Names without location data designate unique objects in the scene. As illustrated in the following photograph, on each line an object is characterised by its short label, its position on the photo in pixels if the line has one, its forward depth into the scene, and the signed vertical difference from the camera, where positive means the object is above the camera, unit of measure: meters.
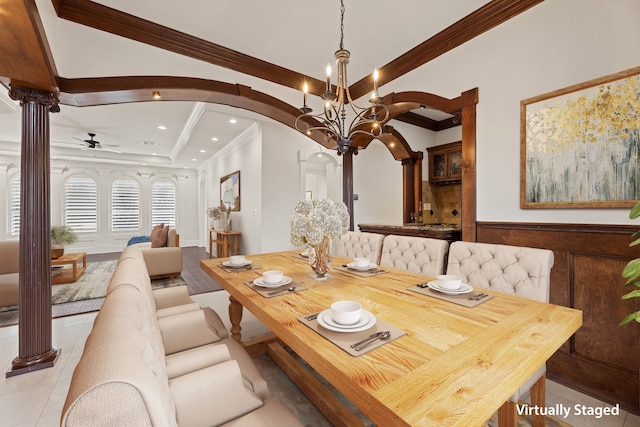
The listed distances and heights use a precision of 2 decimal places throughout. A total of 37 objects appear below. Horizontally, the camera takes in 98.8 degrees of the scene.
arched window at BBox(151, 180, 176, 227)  8.59 +0.33
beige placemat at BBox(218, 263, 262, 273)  1.97 -0.41
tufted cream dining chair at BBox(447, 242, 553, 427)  1.32 -0.37
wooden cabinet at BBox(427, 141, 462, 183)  4.70 +0.87
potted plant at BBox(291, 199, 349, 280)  1.55 -0.09
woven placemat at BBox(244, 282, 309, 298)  1.41 -0.42
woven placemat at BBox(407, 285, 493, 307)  1.25 -0.41
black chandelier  1.85 +0.77
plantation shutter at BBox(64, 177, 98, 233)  7.45 +0.26
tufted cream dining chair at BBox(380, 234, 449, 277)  2.04 -0.34
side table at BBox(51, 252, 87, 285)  4.27 -1.01
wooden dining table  0.64 -0.43
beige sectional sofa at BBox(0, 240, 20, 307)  3.19 -0.74
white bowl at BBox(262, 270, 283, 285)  1.53 -0.36
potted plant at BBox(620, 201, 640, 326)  1.17 -0.26
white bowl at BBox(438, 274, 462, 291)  1.36 -0.36
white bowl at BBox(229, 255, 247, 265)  2.02 -0.36
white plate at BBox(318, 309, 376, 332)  0.96 -0.41
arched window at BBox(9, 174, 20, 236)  6.75 +0.23
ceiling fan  5.61 +1.58
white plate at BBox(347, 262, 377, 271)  1.88 -0.38
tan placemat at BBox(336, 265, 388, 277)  1.79 -0.40
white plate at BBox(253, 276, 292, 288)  1.52 -0.40
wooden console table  5.51 -0.60
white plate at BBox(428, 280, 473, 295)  1.35 -0.39
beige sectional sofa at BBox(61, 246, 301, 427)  0.46 -0.37
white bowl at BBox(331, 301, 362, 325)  0.98 -0.37
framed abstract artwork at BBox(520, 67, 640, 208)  1.65 +0.44
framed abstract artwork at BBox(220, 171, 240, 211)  5.70 +0.46
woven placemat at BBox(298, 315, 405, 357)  0.87 -0.43
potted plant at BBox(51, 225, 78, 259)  4.40 -0.44
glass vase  1.67 -0.27
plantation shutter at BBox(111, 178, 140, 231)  8.02 +0.25
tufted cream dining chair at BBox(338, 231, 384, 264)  2.51 -0.33
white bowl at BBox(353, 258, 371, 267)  1.89 -0.35
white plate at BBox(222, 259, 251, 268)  2.01 -0.38
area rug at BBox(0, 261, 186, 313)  3.66 -1.12
